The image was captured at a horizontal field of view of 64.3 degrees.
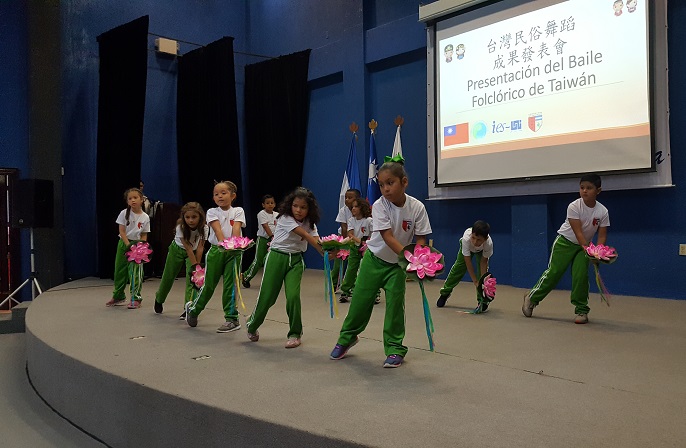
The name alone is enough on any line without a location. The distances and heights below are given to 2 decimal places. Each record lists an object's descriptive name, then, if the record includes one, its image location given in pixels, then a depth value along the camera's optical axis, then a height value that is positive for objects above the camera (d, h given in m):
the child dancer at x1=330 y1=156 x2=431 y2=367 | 3.05 -0.26
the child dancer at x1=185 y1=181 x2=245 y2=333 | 4.16 -0.30
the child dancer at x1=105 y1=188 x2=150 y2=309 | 5.45 -0.14
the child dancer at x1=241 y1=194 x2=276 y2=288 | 7.12 -0.22
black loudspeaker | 6.90 +0.26
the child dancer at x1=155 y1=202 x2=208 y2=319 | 4.68 -0.19
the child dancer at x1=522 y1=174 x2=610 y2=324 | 4.36 -0.22
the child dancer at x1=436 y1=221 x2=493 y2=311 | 4.85 -0.38
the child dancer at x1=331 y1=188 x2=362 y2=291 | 6.13 +0.00
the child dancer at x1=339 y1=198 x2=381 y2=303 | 5.76 -0.19
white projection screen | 5.70 +1.38
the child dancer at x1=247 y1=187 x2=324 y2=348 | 3.58 -0.23
